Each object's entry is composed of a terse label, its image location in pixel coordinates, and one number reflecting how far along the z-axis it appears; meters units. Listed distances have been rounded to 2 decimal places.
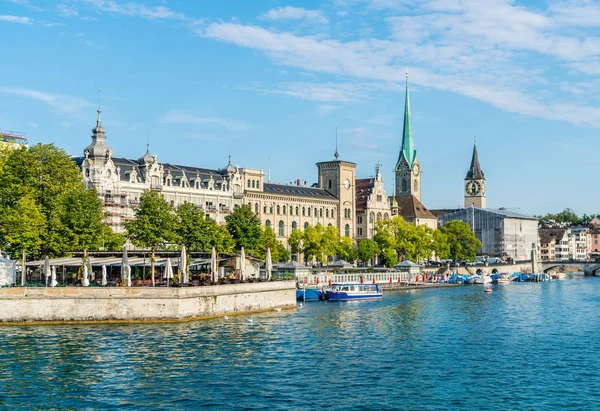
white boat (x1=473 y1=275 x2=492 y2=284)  162.00
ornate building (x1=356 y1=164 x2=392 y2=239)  186.88
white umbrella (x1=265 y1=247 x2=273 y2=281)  88.68
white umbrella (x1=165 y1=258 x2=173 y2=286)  72.31
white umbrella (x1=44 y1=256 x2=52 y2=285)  73.35
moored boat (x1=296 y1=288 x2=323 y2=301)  104.56
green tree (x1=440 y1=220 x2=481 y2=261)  189.75
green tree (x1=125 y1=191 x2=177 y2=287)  102.19
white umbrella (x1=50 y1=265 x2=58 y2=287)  71.44
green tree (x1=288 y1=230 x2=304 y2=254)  154.00
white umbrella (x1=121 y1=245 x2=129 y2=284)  72.75
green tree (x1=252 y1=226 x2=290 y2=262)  127.12
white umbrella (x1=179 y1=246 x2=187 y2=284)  74.27
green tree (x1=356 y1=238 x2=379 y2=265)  159.12
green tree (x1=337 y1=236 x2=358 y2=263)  155.75
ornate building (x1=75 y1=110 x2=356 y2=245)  125.99
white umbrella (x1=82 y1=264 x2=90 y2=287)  71.62
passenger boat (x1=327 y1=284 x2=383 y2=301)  105.19
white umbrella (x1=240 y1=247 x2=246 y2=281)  85.44
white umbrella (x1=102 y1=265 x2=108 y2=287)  74.12
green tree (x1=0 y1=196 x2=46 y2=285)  83.75
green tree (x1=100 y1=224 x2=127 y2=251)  100.00
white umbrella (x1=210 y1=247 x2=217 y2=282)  79.56
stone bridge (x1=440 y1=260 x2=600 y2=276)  184.62
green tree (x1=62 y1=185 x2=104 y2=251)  88.81
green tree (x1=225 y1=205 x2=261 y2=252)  120.81
